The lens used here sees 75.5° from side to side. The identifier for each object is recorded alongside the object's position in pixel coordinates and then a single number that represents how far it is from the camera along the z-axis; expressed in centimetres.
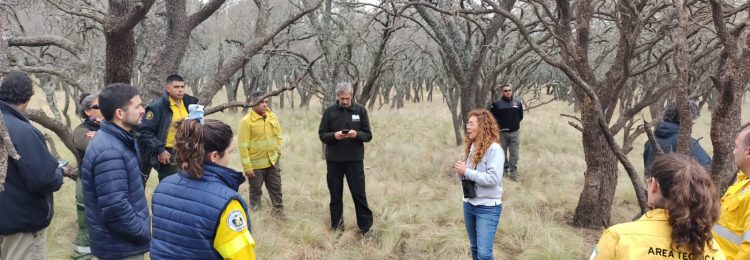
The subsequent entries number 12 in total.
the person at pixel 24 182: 254
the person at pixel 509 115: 797
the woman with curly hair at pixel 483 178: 359
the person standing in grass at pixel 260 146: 532
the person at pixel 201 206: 191
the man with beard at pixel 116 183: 234
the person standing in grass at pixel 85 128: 366
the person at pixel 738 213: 202
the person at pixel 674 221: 159
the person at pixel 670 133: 436
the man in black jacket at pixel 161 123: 405
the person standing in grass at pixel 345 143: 494
